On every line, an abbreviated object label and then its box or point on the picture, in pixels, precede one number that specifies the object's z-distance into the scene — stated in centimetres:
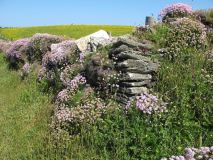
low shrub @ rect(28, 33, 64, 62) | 882
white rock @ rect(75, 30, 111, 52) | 603
